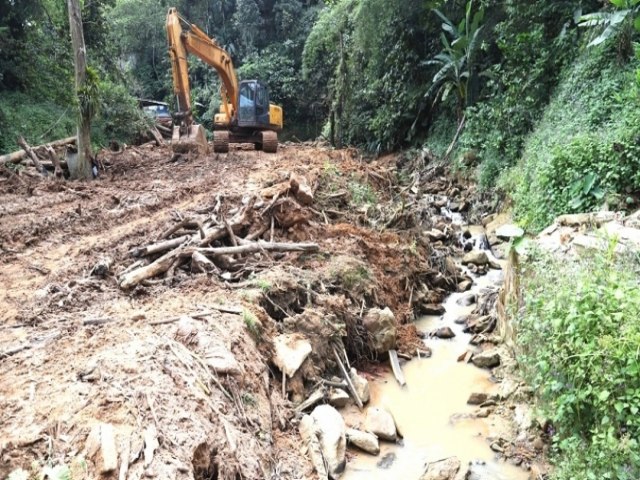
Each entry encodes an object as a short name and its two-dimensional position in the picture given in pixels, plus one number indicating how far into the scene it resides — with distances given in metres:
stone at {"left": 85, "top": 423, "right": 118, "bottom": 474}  2.81
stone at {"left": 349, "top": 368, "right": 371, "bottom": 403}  5.36
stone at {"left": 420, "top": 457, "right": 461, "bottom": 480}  4.20
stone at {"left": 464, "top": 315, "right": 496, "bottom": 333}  6.88
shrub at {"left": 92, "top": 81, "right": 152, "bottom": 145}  17.62
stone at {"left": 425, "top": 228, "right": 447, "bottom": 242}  9.99
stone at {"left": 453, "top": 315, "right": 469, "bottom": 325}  7.29
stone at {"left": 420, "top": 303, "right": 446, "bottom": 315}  7.58
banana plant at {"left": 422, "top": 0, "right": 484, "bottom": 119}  13.89
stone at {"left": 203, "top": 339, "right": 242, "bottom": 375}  4.11
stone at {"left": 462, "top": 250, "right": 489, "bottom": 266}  9.01
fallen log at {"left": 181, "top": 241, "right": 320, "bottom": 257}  6.09
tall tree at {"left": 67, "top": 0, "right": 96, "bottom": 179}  10.95
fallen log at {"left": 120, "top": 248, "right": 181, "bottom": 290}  5.40
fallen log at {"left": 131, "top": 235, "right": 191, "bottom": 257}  6.11
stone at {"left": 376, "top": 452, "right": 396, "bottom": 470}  4.48
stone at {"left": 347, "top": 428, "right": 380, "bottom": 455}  4.61
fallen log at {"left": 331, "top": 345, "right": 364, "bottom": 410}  5.26
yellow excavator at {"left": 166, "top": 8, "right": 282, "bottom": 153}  12.63
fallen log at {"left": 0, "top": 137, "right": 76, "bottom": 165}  11.57
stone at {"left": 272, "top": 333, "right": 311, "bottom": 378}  4.96
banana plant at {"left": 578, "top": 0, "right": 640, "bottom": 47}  7.69
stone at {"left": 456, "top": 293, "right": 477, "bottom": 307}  7.81
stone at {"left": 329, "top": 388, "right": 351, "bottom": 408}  5.12
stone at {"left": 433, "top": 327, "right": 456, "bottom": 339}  6.90
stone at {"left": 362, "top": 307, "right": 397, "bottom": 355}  6.19
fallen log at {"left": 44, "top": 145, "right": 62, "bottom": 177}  11.77
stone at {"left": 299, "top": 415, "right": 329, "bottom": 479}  4.14
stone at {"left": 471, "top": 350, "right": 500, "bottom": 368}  6.03
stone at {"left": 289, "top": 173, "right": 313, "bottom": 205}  8.29
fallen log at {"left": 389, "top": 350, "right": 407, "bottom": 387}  5.82
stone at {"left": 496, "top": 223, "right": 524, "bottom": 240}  5.18
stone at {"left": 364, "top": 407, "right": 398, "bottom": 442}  4.79
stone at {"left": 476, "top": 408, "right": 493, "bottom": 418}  5.17
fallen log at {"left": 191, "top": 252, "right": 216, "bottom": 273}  5.87
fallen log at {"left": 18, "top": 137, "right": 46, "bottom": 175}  11.79
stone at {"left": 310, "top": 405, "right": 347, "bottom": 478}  4.30
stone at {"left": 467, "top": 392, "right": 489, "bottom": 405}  5.38
